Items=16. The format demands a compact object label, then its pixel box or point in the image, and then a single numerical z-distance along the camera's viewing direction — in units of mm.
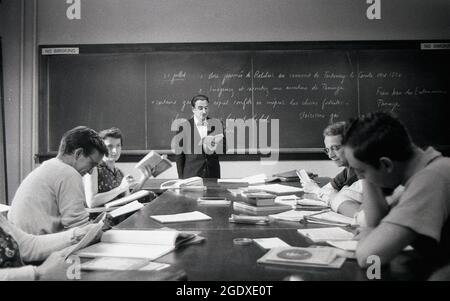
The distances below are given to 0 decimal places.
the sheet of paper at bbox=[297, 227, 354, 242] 1565
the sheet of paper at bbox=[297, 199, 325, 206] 2311
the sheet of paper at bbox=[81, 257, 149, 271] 1251
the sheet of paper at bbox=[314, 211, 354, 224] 1877
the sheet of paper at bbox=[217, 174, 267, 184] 3435
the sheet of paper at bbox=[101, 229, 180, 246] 1506
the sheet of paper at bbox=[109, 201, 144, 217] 2186
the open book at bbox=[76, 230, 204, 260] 1404
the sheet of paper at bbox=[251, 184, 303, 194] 2851
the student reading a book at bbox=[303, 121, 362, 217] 2067
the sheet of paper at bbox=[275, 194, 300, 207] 2362
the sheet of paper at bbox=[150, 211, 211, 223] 1960
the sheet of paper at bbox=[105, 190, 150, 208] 2631
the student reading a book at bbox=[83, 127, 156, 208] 2834
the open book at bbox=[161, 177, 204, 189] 3121
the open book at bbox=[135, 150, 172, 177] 3006
